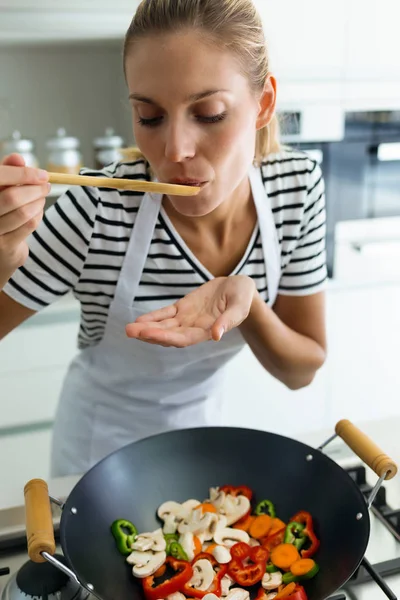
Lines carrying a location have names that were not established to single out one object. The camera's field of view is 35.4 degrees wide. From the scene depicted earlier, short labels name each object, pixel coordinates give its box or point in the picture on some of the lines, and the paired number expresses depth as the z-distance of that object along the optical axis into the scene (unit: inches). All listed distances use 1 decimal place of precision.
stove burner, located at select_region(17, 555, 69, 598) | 23.3
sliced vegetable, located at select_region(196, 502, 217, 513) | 28.9
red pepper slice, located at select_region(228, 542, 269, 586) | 25.5
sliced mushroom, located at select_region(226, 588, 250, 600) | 24.4
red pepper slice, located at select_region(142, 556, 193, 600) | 24.6
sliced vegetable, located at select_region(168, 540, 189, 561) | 26.5
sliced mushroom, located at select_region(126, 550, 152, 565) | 25.9
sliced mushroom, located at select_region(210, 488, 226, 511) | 29.3
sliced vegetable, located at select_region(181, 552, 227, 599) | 24.7
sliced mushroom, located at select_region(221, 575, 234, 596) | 25.1
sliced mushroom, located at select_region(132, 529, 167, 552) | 26.6
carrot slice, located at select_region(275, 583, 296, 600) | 24.0
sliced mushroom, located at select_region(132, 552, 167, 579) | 25.3
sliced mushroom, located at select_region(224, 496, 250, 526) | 28.4
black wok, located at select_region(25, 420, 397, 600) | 24.3
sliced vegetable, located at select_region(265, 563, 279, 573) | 25.7
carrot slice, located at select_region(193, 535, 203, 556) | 26.8
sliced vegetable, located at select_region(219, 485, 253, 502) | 30.1
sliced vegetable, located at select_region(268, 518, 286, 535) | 27.8
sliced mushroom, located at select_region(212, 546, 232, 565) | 26.2
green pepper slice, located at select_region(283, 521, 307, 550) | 26.9
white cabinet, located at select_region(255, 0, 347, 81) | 67.8
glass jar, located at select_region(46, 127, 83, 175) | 66.7
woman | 29.5
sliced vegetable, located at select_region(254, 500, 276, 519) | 29.2
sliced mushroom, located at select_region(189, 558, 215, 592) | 25.0
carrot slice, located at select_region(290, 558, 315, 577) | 25.1
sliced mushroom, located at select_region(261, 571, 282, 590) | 24.9
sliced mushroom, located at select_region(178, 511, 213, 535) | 27.7
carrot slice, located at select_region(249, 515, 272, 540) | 28.0
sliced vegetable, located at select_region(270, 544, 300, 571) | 25.7
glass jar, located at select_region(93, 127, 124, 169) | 69.2
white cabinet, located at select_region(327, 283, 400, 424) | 78.0
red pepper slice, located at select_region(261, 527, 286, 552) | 27.2
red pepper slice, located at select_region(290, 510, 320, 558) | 26.3
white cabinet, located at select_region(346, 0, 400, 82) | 69.9
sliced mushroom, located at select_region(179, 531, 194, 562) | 26.6
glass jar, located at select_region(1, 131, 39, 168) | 65.7
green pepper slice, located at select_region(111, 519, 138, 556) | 26.7
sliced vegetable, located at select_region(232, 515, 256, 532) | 28.5
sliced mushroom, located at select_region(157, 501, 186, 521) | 28.9
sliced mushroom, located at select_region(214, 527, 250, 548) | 27.4
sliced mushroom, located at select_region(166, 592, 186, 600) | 24.6
